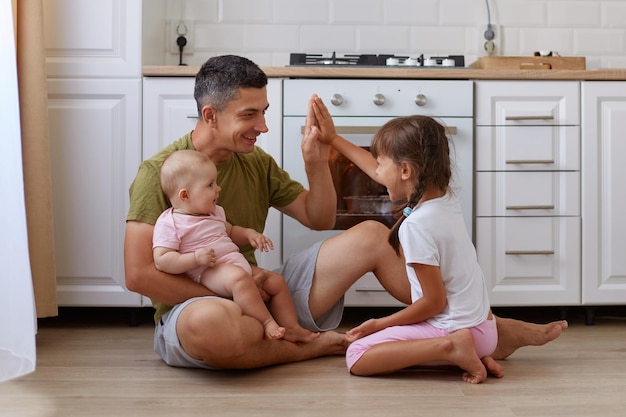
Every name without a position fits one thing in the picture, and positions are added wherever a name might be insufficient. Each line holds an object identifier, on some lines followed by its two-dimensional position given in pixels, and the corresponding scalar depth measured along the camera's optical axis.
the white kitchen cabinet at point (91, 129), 2.68
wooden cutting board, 2.89
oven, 2.71
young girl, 1.95
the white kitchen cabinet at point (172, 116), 2.70
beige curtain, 2.45
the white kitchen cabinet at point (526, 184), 2.74
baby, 2.02
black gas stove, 2.80
